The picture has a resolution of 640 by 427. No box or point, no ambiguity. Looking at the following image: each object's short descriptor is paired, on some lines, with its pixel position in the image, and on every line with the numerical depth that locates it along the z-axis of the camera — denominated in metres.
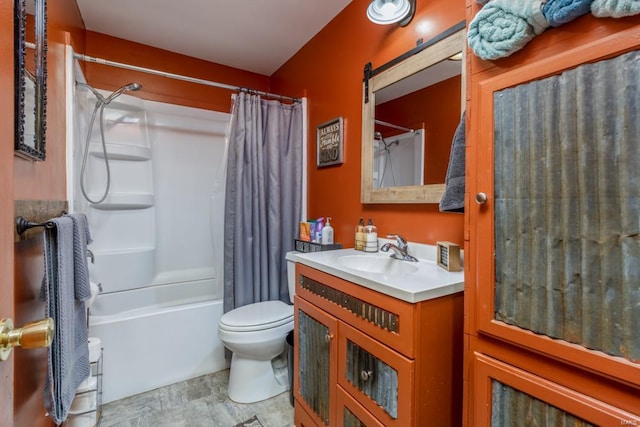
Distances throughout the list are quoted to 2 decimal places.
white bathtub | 1.82
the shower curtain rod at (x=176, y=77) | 1.70
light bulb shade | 1.42
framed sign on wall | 1.93
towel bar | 0.81
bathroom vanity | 0.89
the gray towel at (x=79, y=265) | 1.08
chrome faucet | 1.38
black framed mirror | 0.80
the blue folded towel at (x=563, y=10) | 0.58
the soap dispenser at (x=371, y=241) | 1.61
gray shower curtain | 2.09
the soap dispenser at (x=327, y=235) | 1.94
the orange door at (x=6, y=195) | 0.46
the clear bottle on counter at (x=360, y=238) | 1.65
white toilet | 1.69
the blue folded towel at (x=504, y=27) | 0.65
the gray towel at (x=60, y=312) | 0.91
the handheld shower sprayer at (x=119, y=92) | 1.89
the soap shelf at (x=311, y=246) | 1.87
